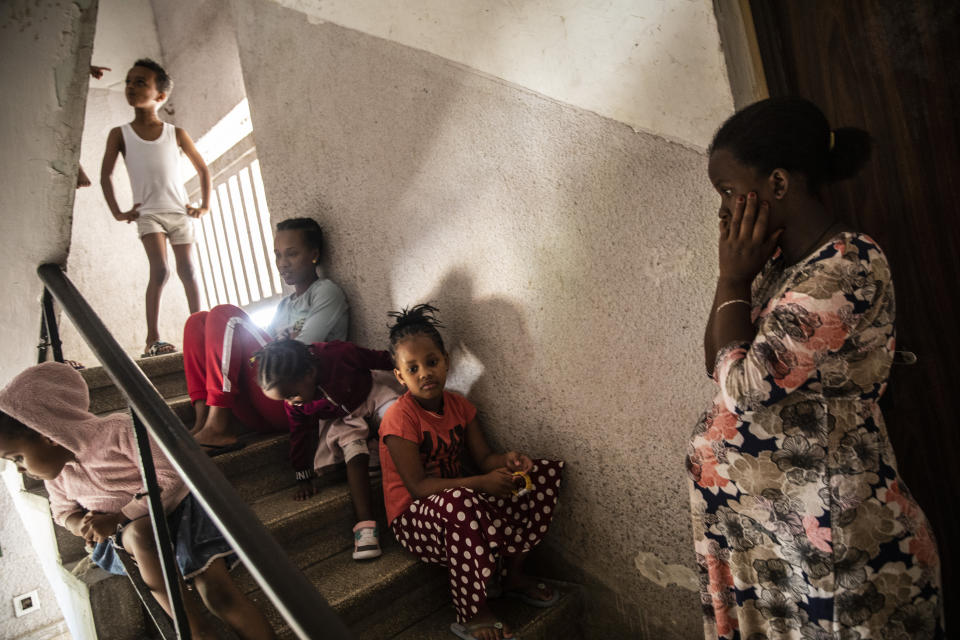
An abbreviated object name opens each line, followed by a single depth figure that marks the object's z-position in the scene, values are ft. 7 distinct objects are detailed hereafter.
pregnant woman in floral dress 3.30
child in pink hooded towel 5.74
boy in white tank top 11.69
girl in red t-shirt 6.14
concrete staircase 6.18
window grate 15.17
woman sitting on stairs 8.00
